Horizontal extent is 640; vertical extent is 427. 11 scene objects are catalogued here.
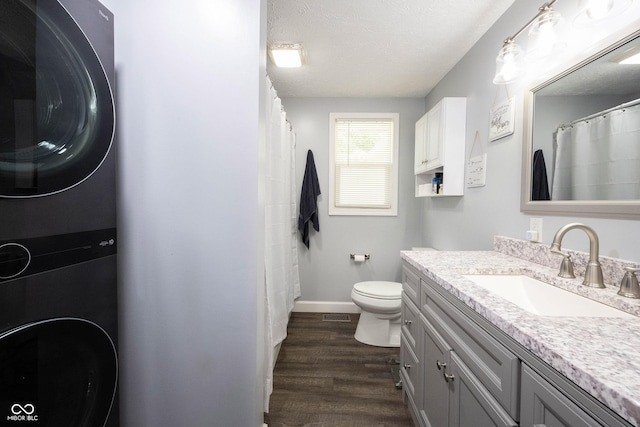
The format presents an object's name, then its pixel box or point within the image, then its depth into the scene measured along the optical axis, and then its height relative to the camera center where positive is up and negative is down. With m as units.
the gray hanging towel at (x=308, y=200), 2.77 +0.06
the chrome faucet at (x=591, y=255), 0.93 -0.17
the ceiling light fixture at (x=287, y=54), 1.91 +1.15
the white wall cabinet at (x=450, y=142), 1.97 +0.50
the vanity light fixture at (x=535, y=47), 1.10 +0.76
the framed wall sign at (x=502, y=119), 1.48 +0.52
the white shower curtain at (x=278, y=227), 1.55 -0.16
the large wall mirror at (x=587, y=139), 0.91 +0.29
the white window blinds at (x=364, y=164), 2.87 +0.47
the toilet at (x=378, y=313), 2.10 -0.88
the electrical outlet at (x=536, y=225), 1.30 -0.09
